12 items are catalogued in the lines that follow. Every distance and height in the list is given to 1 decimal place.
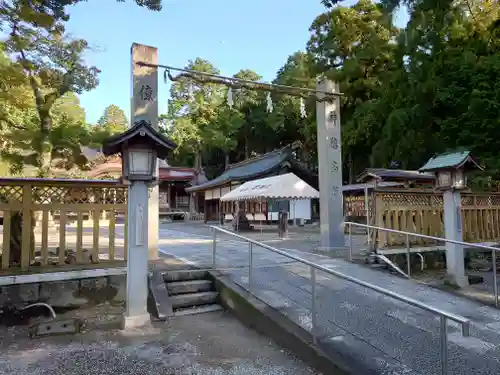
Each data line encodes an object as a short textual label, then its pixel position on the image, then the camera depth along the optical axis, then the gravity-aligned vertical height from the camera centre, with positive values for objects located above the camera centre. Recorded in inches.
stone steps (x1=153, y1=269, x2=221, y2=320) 209.2 -52.7
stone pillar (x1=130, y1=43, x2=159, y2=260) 305.1 +93.7
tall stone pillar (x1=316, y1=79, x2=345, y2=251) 374.9 +34.1
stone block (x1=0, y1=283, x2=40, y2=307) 209.8 -48.4
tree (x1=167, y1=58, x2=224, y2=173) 1256.2 +332.9
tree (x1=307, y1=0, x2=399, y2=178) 773.9 +315.7
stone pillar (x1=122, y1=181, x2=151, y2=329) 191.0 -26.9
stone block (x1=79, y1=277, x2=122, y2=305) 229.8 -51.6
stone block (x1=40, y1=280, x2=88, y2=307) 219.5 -51.0
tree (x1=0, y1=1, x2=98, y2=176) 346.3 +154.0
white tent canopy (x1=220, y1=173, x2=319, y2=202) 534.6 +23.0
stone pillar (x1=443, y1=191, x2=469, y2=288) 249.4 -24.5
